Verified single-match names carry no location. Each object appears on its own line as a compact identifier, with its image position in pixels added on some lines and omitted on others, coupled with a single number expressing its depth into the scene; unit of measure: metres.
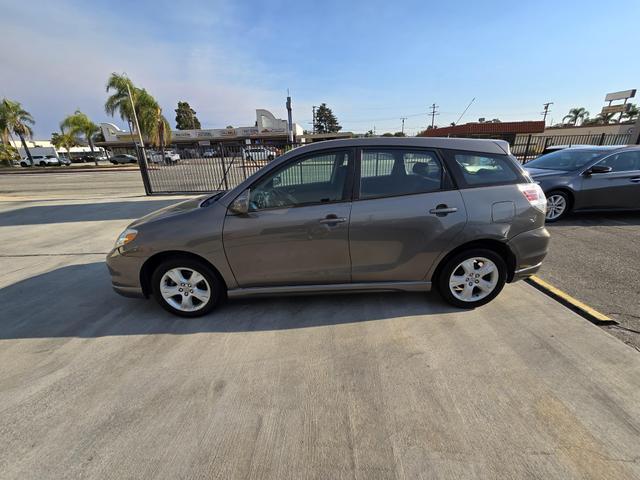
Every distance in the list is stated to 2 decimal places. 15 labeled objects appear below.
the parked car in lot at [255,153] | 9.44
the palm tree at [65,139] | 38.38
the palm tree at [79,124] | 37.09
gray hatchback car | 2.74
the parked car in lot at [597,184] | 5.74
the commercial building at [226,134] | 47.12
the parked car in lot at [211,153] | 9.97
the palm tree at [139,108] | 27.36
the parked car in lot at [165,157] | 10.27
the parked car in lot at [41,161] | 39.72
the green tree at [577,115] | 77.75
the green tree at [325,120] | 91.62
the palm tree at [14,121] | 35.53
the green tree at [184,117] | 71.75
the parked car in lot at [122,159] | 38.84
